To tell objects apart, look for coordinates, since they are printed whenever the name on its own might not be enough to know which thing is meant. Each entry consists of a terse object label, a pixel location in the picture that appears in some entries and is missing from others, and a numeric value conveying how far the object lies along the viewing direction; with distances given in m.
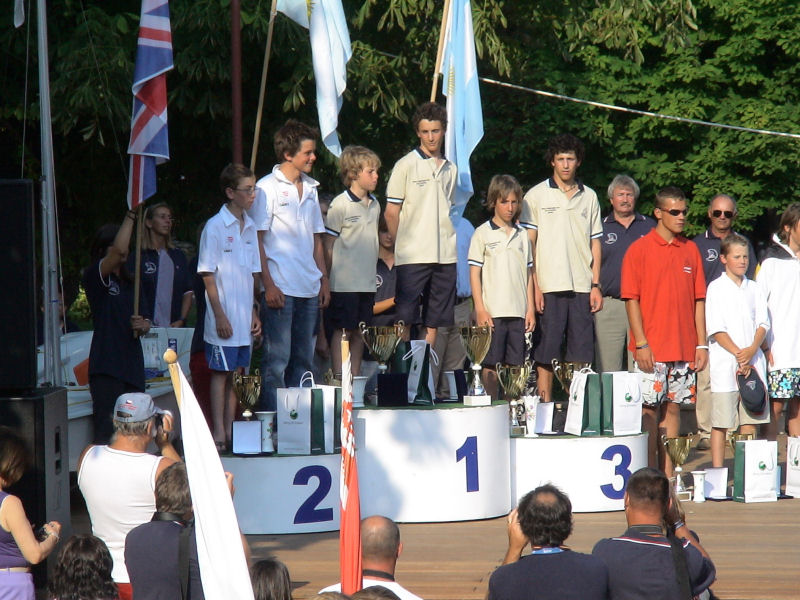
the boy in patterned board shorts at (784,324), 16.71
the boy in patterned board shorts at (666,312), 16.06
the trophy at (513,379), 15.75
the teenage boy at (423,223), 16.64
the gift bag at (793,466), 16.00
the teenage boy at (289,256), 15.76
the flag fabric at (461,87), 19.09
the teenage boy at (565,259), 17.46
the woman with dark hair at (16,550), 9.77
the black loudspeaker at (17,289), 11.34
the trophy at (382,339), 15.41
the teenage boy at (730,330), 16.05
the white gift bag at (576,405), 15.45
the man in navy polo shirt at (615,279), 19.09
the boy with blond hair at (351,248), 16.62
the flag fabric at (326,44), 18.44
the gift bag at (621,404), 15.46
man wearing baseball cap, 10.54
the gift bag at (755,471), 15.65
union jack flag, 14.94
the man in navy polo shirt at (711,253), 17.88
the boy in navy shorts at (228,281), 15.21
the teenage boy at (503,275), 17.17
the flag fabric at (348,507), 8.15
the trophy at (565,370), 16.50
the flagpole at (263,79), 16.25
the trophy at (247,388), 14.56
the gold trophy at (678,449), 15.64
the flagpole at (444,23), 18.87
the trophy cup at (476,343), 15.16
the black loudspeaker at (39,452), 11.17
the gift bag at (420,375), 15.00
